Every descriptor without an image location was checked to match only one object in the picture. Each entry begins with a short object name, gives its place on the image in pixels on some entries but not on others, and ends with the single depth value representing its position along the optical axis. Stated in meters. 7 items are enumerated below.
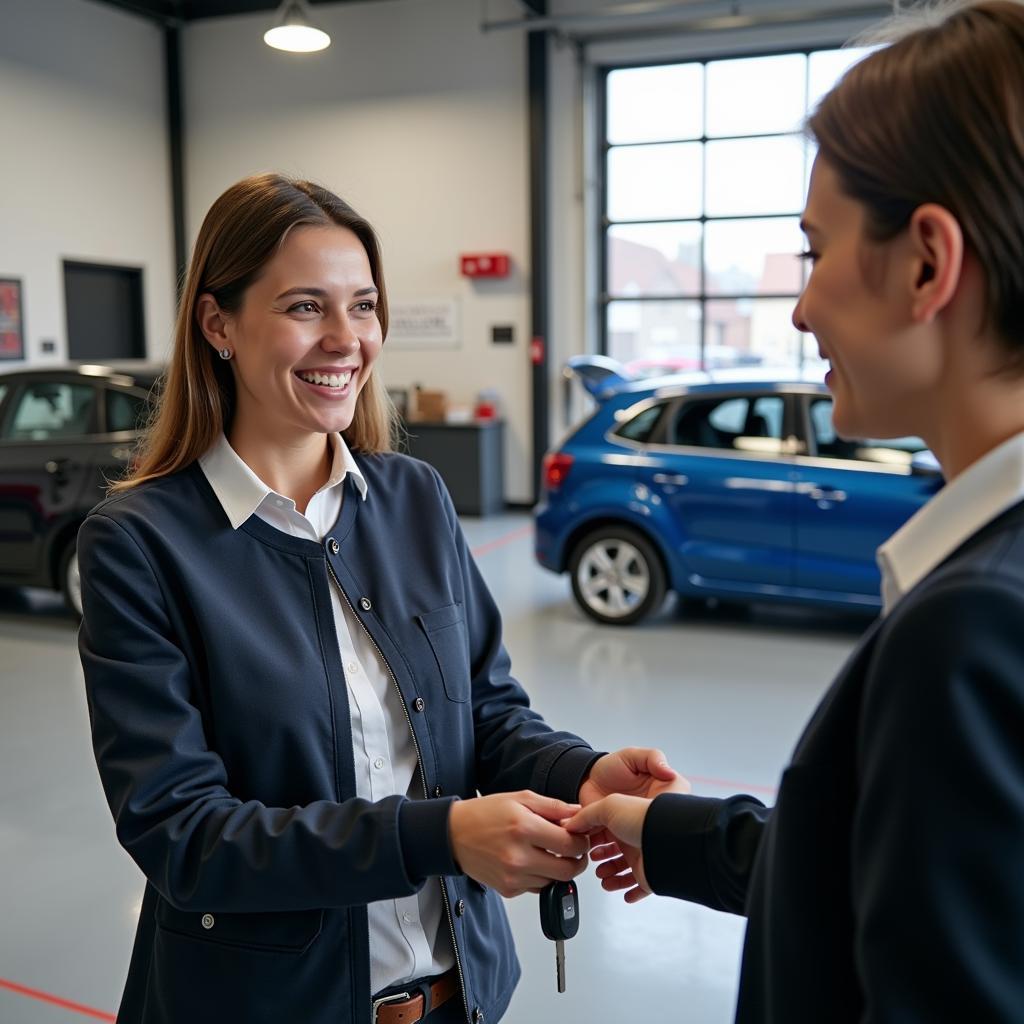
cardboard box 10.17
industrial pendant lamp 7.07
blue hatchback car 5.24
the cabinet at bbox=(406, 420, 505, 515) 9.88
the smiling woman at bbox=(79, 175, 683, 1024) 1.24
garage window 9.48
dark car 5.77
